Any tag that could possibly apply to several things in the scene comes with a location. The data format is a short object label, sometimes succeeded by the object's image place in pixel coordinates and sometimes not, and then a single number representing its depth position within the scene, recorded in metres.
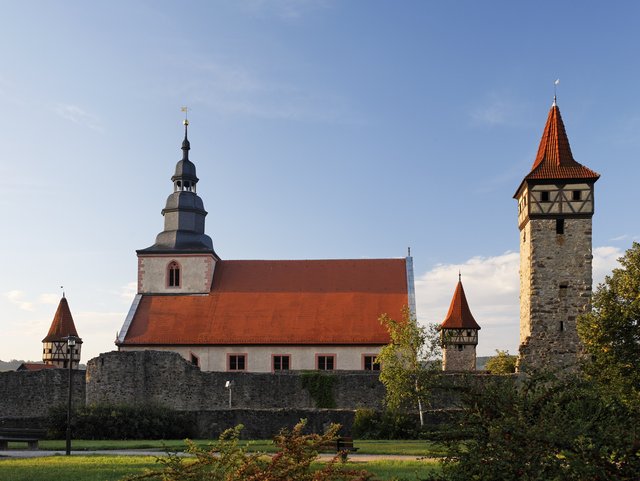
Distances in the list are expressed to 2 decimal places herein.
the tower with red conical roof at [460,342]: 41.56
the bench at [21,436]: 21.36
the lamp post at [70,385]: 19.24
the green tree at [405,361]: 29.22
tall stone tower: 30.70
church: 36.72
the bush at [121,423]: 26.17
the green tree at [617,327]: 23.95
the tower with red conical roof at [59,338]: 49.03
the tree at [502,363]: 43.52
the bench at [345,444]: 17.62
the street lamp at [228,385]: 31.15
